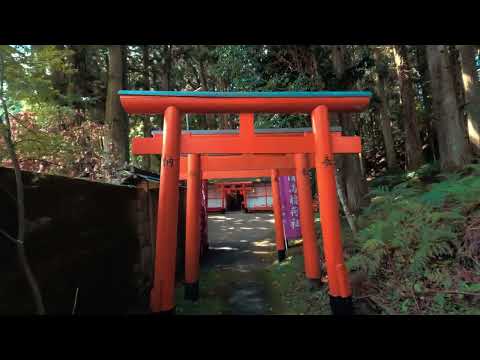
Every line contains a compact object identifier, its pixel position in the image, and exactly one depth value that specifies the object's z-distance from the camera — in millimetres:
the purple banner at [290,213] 7684
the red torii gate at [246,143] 3344
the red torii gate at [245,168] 4980
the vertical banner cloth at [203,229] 8164
